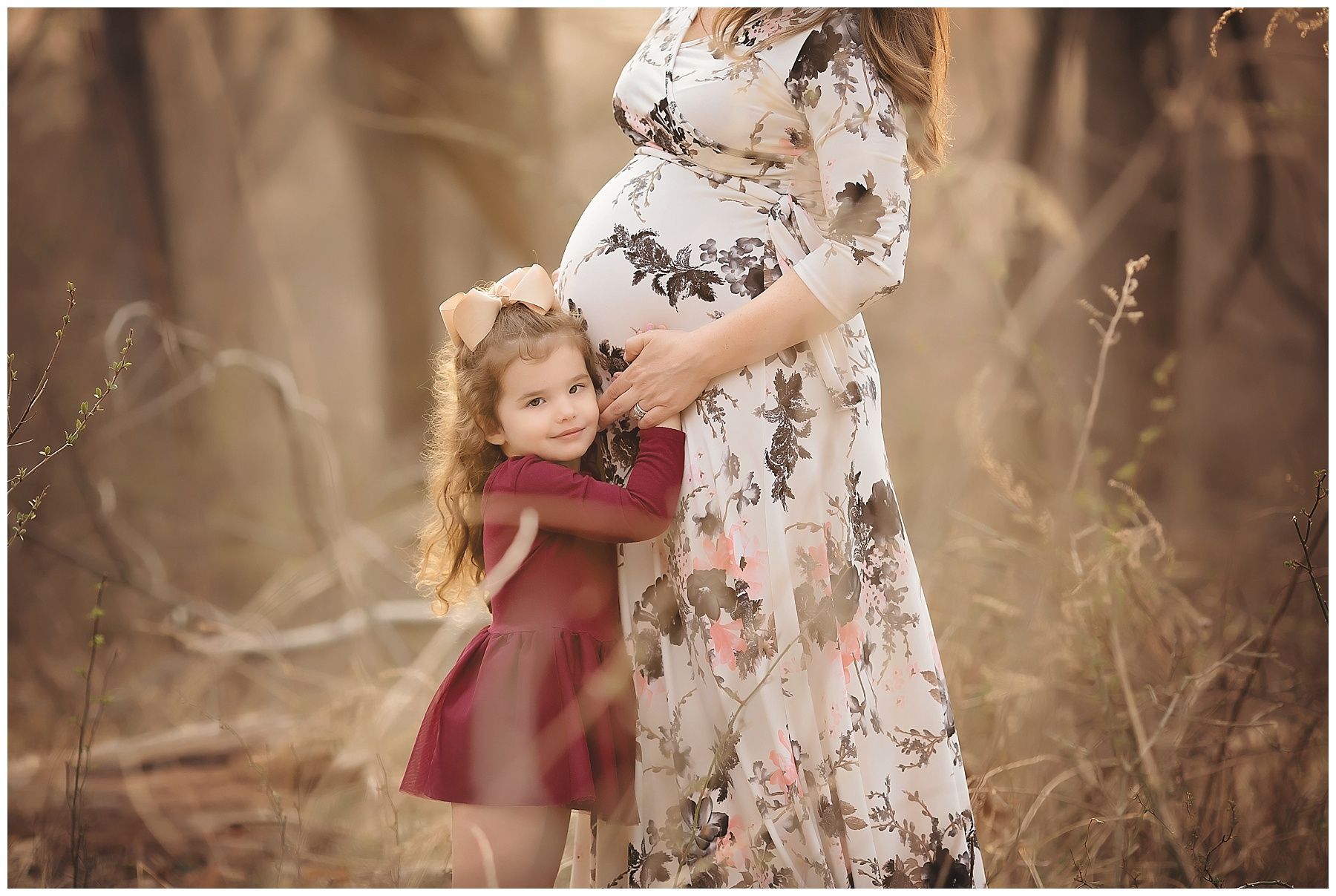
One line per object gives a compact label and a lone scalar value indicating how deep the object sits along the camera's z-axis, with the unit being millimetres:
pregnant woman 3955
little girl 3962
